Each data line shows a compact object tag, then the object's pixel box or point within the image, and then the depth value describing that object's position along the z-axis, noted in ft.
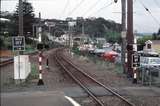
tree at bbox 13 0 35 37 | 368.68
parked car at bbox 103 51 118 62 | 164.40
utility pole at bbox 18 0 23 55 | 82.07
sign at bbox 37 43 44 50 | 74.52
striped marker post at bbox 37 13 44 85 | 70.86
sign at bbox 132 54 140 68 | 72.71
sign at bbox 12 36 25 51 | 73.38
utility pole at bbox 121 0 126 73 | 93.76
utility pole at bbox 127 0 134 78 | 81.18
